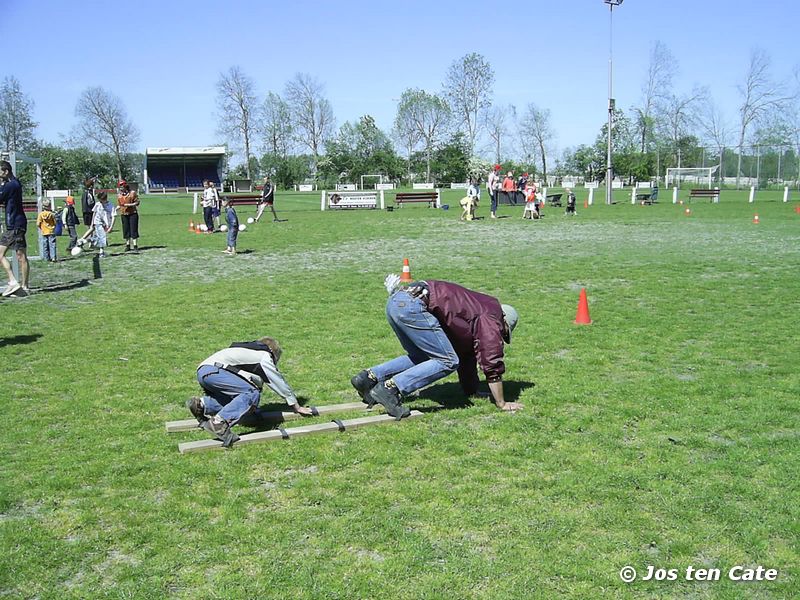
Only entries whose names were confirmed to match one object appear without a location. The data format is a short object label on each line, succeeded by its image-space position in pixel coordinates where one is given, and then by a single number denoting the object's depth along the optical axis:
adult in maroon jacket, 6.24
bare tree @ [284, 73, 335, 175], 102.00
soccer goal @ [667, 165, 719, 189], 60.16
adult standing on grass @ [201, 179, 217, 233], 26.94
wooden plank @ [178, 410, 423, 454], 5.74
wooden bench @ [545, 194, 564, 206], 43.91
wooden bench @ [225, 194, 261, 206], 41.31
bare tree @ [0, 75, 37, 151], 77.06
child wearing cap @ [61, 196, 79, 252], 22.37
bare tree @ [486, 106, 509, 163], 105.27
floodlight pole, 42.34
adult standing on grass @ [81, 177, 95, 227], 22.40
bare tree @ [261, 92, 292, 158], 102.75
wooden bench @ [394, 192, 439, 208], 43.59
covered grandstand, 80.38
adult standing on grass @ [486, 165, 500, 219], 32.16
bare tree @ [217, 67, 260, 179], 98.31
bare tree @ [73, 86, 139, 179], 95.75
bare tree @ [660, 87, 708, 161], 84.44
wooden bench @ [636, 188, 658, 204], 44.04
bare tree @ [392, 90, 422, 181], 103.94
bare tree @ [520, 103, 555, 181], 110.75
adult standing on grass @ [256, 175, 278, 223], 31.80
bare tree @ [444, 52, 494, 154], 95.87
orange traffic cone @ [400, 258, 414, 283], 13.46
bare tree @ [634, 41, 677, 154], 86.94
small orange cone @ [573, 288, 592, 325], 10.35
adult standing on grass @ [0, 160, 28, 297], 12.27
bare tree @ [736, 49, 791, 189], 77.50
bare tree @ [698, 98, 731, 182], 56.50
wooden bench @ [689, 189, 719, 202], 46.56
